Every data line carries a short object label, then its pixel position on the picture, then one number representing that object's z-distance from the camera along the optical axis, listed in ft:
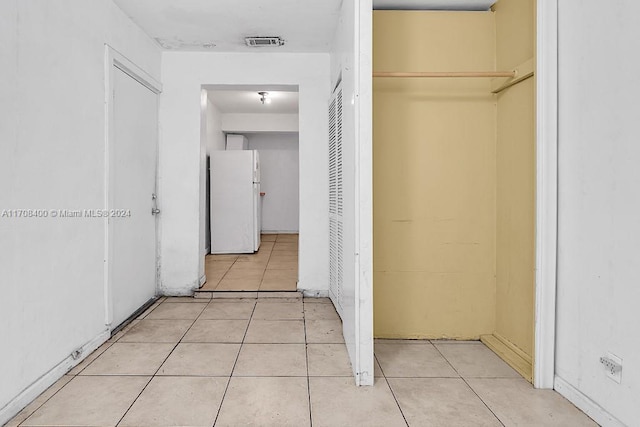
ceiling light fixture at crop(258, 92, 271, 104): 20.00
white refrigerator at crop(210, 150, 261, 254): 19.66
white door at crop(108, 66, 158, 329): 9.32
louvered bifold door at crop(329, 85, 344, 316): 9.37
